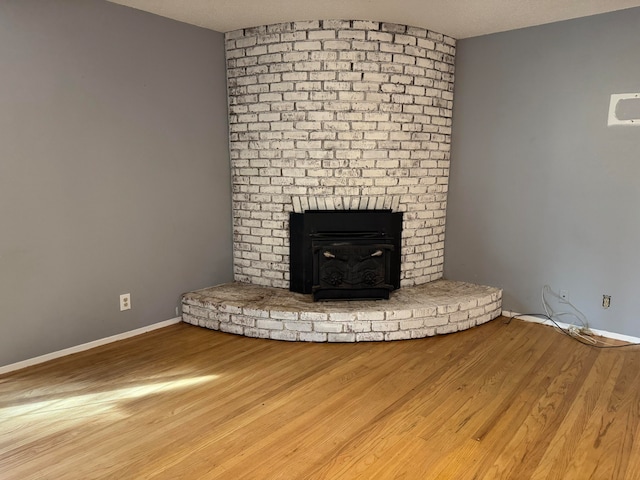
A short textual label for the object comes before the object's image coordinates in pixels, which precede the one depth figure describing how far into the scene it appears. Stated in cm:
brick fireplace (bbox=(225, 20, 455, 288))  355
